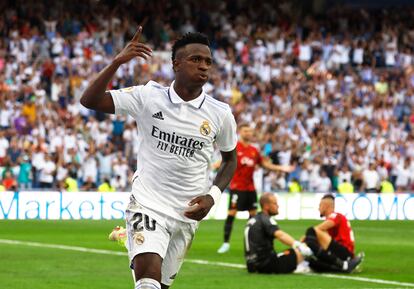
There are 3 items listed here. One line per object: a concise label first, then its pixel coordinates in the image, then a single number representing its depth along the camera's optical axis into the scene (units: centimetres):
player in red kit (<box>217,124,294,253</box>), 2038
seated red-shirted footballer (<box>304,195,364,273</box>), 1633
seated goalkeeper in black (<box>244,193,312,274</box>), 1568
